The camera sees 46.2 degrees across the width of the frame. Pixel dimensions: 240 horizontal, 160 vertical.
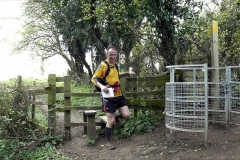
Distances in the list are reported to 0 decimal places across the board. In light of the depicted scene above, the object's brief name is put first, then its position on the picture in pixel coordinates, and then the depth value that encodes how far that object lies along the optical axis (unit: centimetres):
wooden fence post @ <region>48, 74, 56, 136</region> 694
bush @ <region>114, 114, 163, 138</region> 638
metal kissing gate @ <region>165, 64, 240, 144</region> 539
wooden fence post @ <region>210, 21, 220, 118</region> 632
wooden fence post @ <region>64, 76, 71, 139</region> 694
